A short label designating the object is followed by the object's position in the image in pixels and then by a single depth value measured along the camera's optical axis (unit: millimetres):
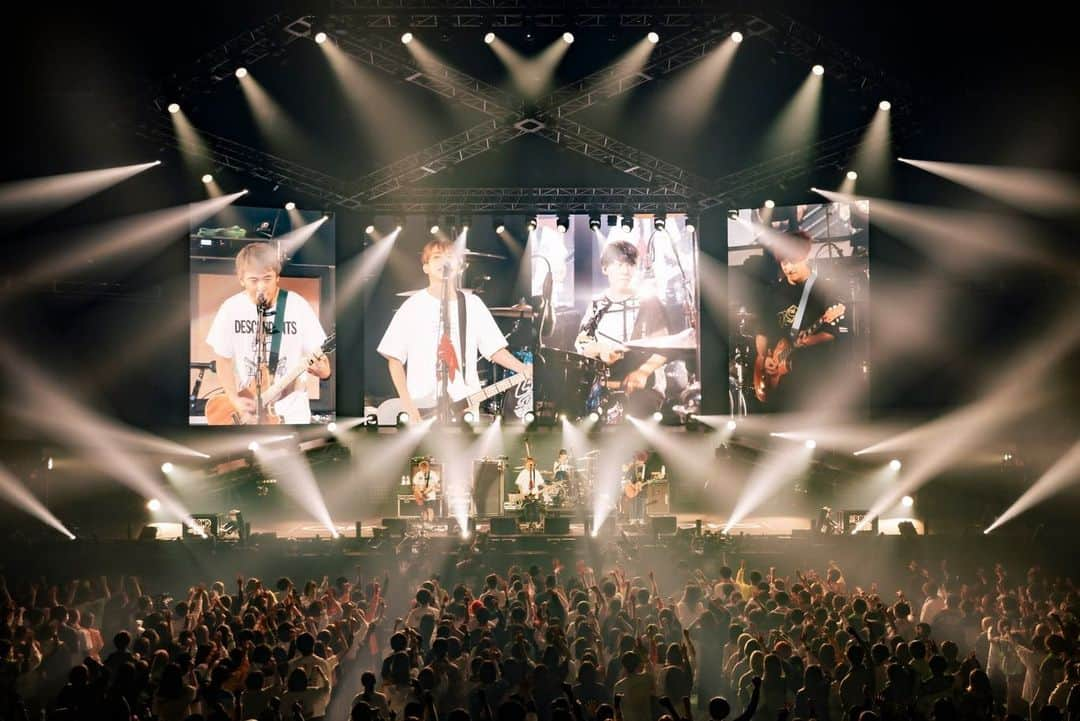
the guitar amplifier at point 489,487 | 20781
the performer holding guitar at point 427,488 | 20516
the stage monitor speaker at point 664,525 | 17306
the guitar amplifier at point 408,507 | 20703
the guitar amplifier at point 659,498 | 21375
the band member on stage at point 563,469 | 21203
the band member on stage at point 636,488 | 20531
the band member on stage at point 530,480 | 20797
